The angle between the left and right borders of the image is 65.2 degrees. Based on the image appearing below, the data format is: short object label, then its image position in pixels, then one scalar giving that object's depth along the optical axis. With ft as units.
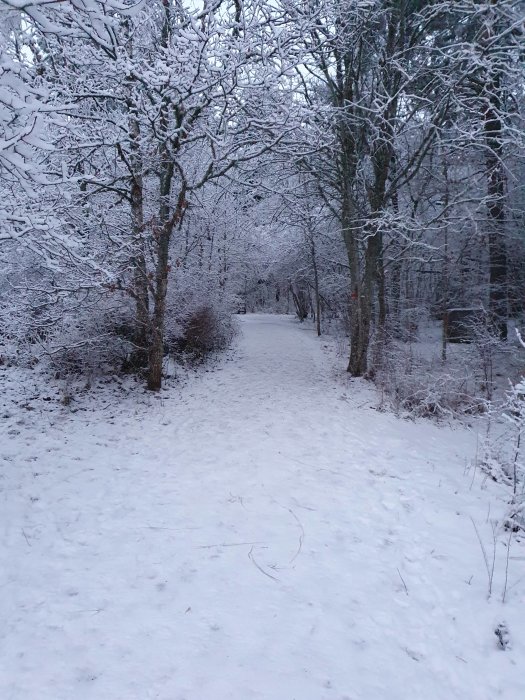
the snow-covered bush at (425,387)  26.55
